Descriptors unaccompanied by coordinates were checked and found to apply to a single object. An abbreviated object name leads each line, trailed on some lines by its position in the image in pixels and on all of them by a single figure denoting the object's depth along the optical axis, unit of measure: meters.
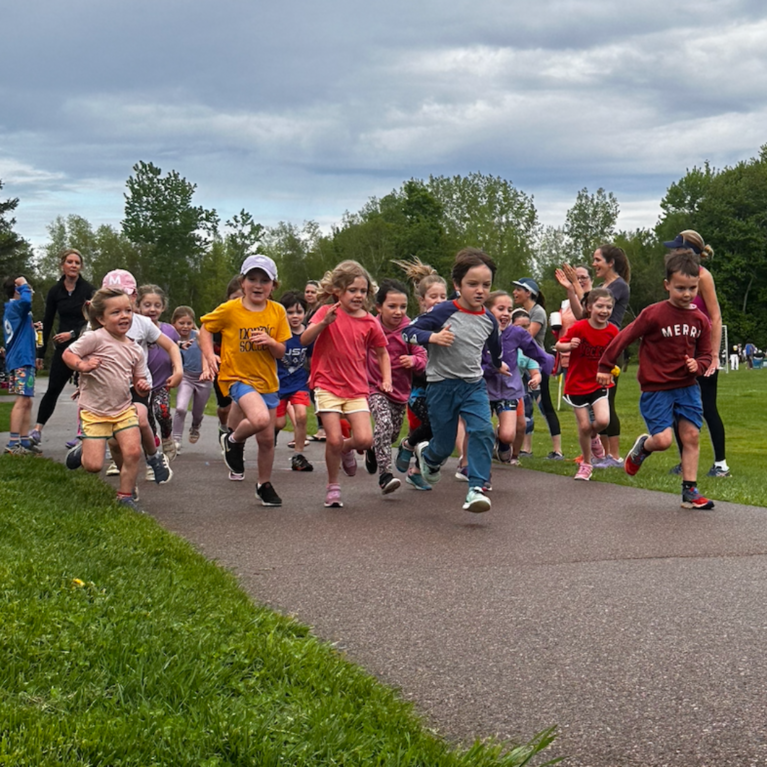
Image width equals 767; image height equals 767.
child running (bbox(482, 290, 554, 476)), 10.84
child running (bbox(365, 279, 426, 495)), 9.58
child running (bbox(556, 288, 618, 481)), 10.84
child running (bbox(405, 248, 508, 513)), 8.29
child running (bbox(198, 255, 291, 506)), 8.74
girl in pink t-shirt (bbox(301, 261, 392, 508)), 8.81
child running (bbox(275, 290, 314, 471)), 12.08
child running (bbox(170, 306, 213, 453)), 13.22
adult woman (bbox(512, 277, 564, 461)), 12.78
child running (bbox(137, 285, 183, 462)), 11.30
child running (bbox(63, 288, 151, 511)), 8.12
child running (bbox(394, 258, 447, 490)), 10.03
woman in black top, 11.94
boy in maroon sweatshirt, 8.84
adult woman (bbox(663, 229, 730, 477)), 10.16
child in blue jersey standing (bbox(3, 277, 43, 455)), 11.98
